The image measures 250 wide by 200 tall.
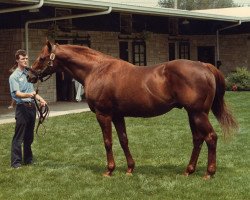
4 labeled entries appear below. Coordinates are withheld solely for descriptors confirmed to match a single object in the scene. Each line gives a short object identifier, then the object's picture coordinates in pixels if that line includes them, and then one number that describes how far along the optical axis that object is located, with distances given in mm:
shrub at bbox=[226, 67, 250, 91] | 23000
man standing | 7777
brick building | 16656
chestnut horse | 6820
